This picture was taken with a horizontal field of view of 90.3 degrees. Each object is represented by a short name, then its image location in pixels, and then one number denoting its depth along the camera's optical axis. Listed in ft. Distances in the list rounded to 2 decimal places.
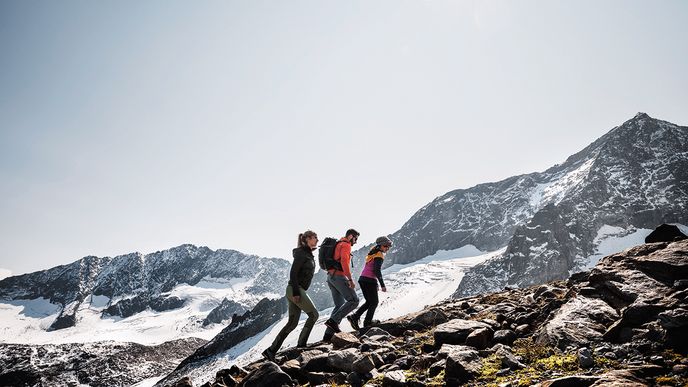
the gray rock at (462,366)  16.46
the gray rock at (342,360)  21.02
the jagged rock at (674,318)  14.58
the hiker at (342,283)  33.30
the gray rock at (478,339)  21.43
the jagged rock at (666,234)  33.45
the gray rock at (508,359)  16.58
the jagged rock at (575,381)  12.34
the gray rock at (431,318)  33.27
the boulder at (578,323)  18.24
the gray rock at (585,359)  14.76
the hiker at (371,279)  36.50
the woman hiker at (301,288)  28.14
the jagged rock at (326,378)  19.53
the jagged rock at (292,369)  21.25
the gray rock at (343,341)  26.84
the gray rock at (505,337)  21.68
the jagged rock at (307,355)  23.08
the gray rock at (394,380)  16.58
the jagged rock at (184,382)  26.04
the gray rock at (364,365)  19.72
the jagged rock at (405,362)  20.47
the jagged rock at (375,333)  30.64
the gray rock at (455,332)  22.88
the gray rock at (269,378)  19.72
